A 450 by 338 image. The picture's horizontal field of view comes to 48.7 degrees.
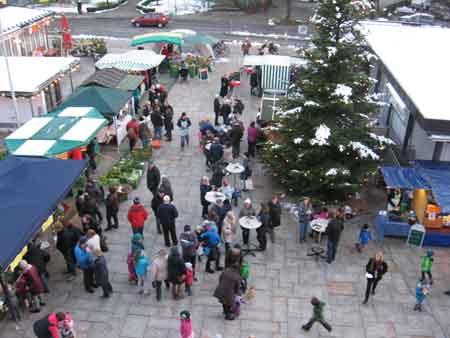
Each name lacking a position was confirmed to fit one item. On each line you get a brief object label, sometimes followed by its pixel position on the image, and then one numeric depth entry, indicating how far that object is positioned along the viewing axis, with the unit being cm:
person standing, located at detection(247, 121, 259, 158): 1668
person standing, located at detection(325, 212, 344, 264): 1162
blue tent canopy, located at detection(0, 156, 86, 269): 948
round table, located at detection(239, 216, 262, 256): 1189
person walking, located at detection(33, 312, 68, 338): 839
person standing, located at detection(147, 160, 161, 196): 1405
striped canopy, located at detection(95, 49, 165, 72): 2152
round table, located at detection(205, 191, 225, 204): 1268
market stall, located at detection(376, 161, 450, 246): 1280
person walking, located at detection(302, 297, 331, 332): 936
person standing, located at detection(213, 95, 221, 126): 1930
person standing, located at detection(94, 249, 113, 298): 1017
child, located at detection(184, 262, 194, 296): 1038
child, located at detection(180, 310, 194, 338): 875
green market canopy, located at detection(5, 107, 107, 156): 1380
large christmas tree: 1364
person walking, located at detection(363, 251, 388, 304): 1038
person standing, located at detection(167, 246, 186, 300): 996
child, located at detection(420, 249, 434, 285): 1078
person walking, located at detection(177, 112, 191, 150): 1742
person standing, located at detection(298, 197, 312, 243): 1266
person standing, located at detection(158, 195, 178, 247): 1180
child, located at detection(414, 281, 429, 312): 1030
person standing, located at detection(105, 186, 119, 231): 1269
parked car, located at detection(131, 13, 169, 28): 3791
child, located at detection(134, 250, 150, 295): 1048
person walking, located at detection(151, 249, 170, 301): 1004
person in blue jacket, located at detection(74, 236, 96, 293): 1039
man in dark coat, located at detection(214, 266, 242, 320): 955
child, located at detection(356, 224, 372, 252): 1231
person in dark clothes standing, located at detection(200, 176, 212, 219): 1329
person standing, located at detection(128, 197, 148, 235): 1205
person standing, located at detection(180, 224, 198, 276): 1072
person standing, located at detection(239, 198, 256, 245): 1221
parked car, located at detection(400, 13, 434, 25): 4097
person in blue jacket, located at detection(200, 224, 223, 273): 1112
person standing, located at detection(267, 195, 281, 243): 1235
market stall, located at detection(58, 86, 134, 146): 1714
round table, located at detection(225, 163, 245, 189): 1434
